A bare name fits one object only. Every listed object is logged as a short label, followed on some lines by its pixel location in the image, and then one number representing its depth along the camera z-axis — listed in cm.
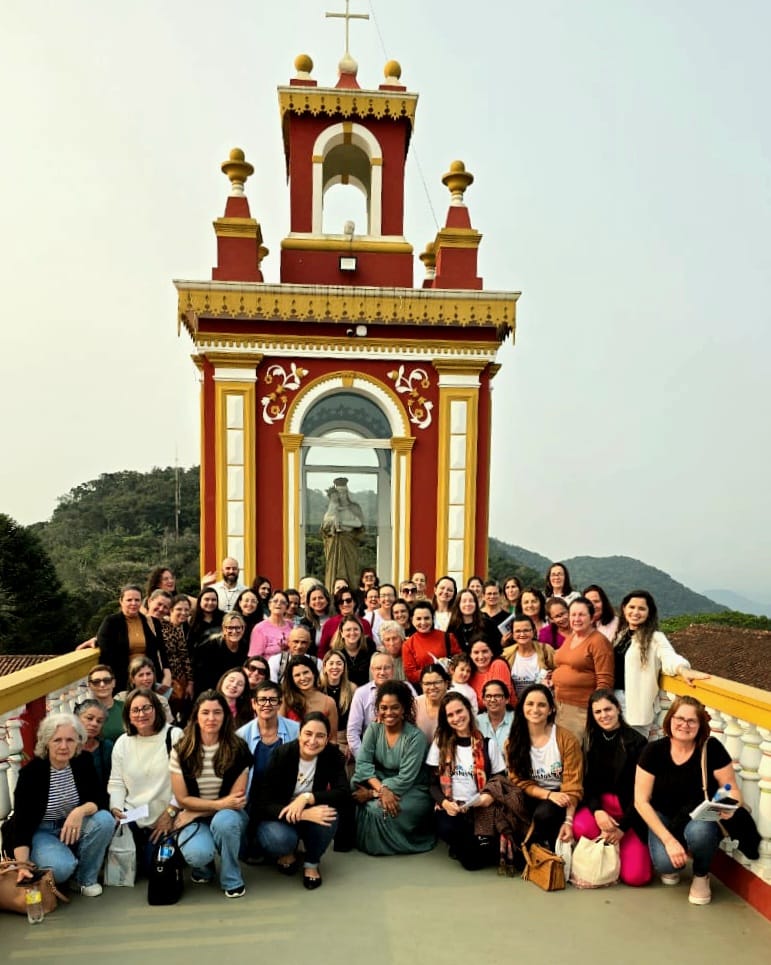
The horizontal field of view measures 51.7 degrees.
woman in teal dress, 439
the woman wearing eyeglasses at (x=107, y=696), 471
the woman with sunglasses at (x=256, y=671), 499
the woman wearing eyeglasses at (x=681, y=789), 379
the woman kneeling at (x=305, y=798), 402
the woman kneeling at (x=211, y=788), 386
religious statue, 1120
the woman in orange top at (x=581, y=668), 500
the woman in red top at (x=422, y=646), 580
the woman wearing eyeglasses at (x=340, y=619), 625
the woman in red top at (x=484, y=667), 514
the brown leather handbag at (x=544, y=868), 389
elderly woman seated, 372
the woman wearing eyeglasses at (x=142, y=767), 407
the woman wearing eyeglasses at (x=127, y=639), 550
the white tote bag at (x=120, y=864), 394
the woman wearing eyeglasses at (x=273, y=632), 587
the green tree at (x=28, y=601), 2702
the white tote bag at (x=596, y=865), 388
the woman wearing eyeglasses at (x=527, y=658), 539
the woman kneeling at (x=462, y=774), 419
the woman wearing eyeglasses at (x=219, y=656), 571
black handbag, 376
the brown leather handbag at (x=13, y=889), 357
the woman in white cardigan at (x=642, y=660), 491
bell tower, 990
